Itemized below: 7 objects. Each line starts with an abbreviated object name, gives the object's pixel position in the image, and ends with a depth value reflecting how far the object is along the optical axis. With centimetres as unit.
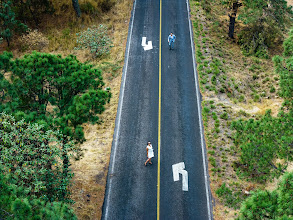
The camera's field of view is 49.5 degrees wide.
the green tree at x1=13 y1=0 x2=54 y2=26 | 2998
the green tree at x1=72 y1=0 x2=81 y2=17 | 3089
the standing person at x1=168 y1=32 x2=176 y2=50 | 2627
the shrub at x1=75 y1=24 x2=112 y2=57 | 2732
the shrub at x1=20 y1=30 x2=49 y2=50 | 2822
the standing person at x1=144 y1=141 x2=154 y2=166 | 1734
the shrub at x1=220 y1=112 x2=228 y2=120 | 2100
